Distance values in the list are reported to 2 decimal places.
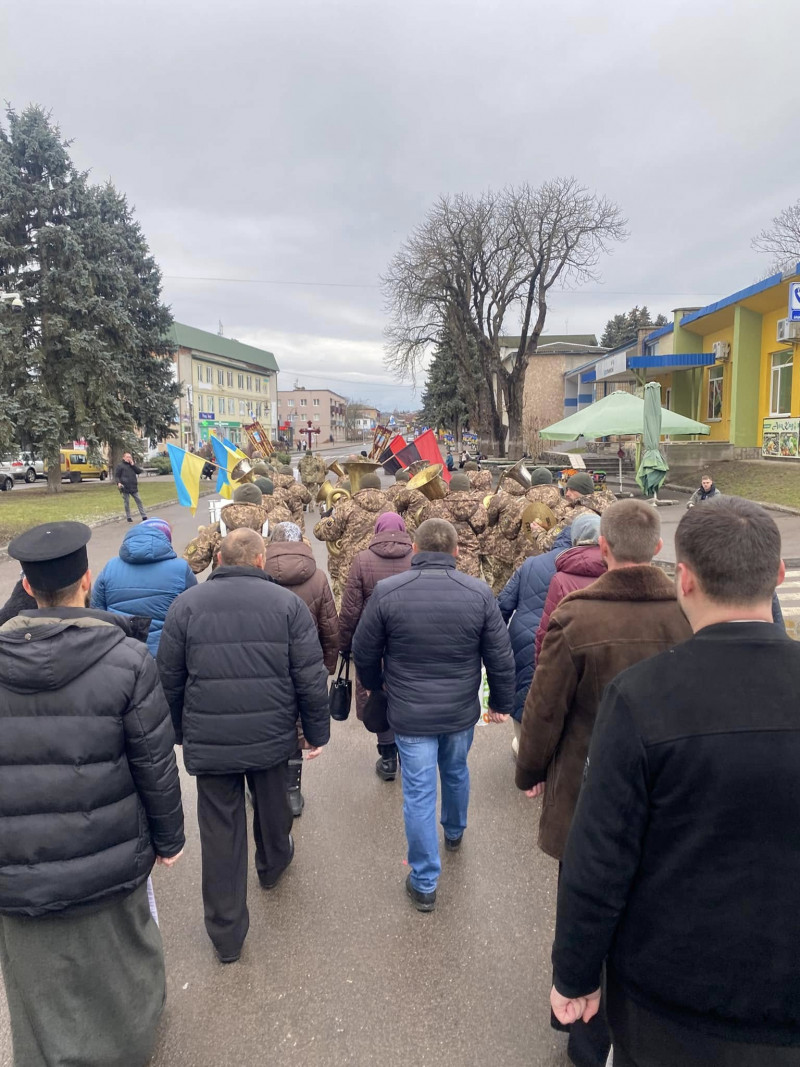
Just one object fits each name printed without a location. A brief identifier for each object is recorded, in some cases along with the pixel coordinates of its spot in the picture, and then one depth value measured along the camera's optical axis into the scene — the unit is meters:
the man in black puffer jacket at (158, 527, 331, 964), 3.04
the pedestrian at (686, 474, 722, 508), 10.39
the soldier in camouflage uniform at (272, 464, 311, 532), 9.00
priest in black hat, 2.15
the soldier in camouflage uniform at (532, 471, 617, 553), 5.48
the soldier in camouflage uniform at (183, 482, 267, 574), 5.00
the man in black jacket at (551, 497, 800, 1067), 1.39
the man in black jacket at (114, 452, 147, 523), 18.16
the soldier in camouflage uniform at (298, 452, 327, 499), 16.14
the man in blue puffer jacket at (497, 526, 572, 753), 4.25
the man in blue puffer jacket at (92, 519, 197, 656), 4.01
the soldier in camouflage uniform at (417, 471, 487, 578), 6.76
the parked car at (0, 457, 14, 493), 30.30
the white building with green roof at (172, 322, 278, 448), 66.88
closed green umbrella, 15.47
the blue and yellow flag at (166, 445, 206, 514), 9.97
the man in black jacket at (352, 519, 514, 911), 3.38
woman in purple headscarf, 4.50
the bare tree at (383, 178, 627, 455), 35.44
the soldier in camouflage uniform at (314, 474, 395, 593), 6.57
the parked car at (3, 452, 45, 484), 36.25
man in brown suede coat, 2.32
